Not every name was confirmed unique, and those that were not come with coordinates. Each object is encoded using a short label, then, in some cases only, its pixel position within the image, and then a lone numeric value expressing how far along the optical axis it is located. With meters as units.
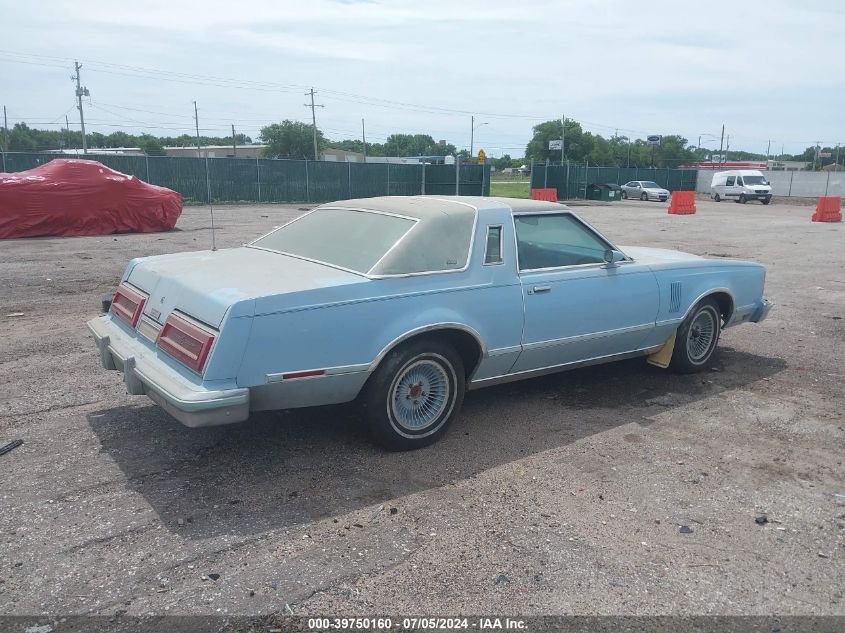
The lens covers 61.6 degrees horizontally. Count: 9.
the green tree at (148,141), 88.05
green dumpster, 41.25
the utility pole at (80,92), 54.06
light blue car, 3.78
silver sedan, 41.38
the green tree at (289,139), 75.12
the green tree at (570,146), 79.44
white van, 39.41
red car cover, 15.87
